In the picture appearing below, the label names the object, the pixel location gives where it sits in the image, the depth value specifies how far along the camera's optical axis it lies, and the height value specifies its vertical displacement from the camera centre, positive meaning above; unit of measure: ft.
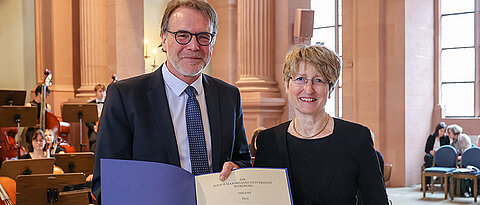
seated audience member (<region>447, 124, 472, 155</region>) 40.42 -4.09
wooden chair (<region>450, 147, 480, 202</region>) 34.58 -5.75
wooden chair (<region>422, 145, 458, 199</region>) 37.09 -5.51
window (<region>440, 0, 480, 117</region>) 48.91 +2.86
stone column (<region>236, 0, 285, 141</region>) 30.48 +1.79
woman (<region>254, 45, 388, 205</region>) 7.34 -0.89
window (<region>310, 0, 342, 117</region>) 56.65 +6.62
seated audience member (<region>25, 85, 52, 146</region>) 30.48 -0.97
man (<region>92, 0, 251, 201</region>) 6.78 -0.32
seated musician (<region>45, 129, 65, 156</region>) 26.78 -2.81
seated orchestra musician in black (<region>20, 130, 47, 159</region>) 25.21 -2.80
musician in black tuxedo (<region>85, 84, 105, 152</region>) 31.46 -1.22
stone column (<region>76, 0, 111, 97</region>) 37.68 +3.24
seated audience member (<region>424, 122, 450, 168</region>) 40.78 -4.27
